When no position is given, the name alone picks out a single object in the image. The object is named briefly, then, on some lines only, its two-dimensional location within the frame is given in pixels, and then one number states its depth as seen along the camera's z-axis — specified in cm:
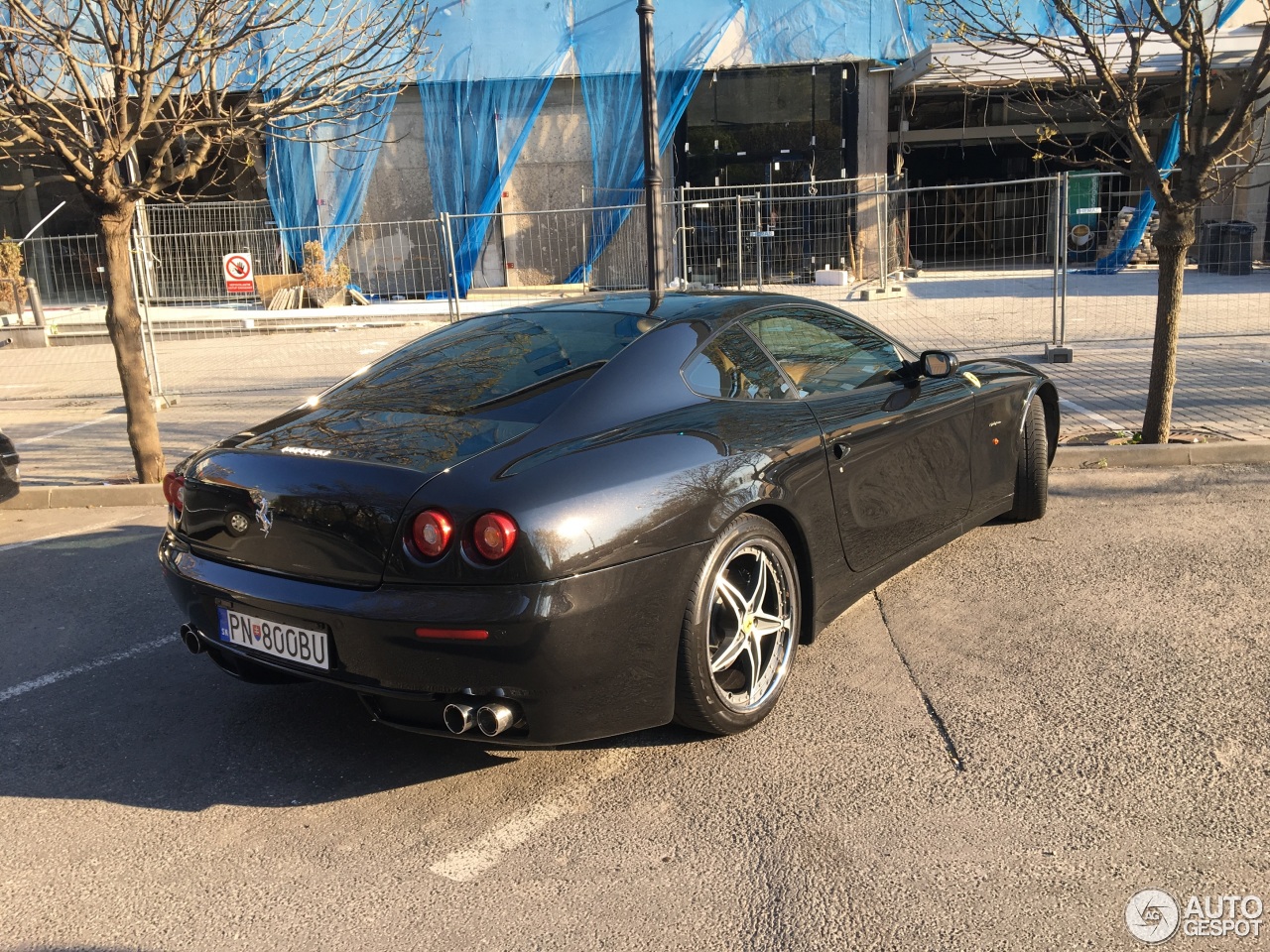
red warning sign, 1248
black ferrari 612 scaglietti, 300
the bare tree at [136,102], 655
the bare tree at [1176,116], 653
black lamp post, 861
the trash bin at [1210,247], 1919
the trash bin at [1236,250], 1895
